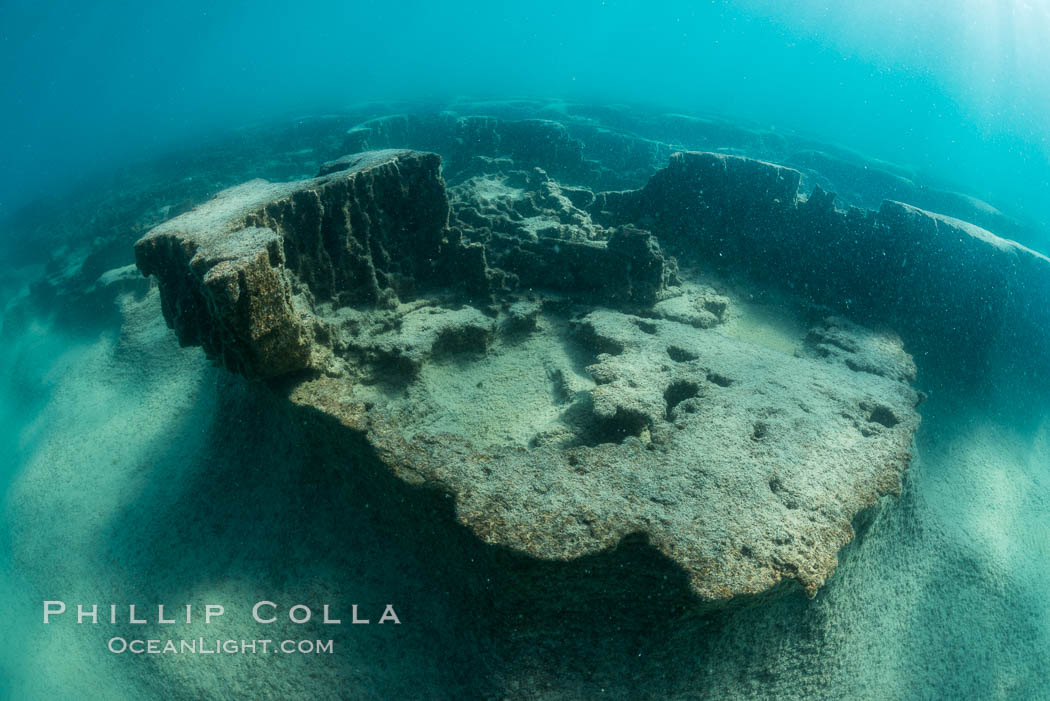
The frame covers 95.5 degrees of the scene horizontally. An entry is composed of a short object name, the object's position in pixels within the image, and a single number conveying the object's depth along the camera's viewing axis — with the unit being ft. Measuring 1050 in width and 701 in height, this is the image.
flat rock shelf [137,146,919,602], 11.68
